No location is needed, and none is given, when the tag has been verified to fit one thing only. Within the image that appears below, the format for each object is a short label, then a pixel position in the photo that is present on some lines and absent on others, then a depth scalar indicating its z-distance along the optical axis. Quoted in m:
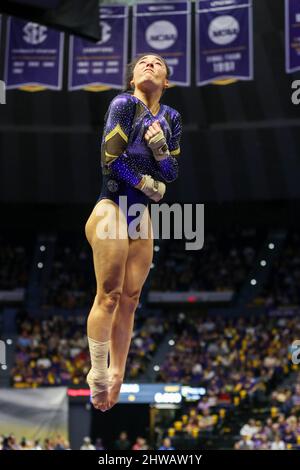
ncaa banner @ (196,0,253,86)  14.95
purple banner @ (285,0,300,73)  13.77
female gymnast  5.45
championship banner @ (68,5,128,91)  15.53
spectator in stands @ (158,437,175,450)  17.96
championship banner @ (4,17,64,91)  15.73
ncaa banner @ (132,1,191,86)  14.95
